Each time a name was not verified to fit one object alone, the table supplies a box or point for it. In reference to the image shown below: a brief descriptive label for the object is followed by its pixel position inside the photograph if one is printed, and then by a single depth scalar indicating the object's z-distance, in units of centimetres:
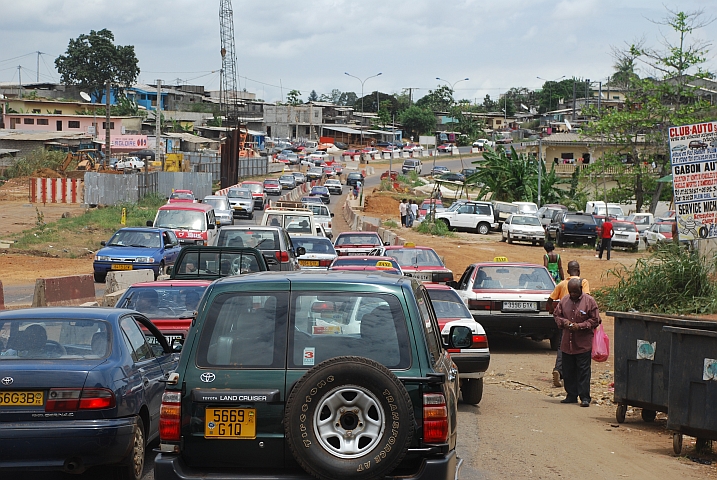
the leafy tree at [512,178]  6244
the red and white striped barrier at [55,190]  5672
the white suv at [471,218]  5059
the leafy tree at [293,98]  18180
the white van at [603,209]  5133
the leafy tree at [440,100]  19264
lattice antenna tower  13338
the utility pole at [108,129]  5841
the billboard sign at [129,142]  9175
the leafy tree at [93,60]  13150
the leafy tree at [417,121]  16650
